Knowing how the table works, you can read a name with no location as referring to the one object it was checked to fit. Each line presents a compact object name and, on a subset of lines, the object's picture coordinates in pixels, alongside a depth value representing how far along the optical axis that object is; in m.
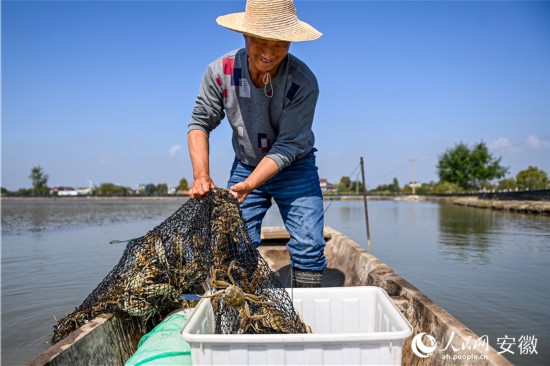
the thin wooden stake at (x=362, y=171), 8.09
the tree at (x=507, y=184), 48.35
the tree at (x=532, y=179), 41.78
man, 2.55
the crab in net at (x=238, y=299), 1.87
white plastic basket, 1.54
